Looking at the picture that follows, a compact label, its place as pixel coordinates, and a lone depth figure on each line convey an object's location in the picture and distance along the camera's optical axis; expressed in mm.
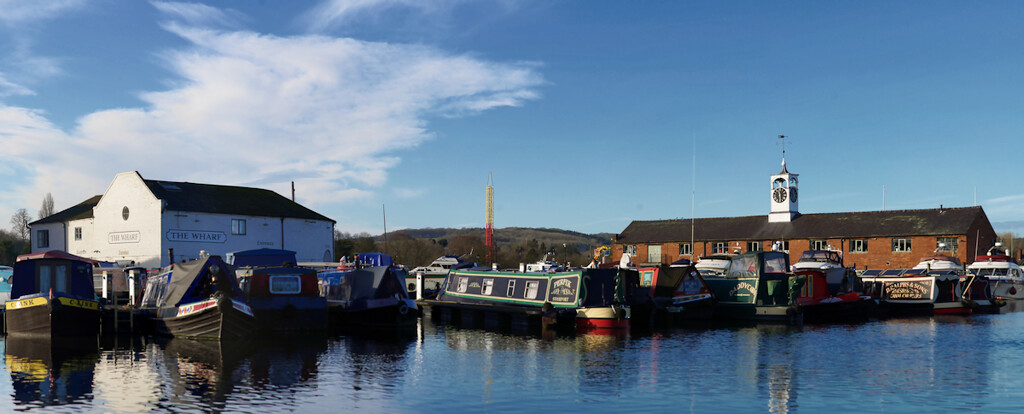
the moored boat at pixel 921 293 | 42531
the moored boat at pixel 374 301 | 32188
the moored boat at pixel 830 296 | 38594
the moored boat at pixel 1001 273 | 57594
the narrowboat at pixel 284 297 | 28281
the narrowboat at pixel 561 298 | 30734
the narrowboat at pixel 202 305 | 26094
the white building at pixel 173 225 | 52312
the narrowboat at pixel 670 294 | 35062
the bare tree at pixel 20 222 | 116625
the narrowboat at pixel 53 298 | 27281
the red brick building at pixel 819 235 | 66312
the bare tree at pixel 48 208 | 103688
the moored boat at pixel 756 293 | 36000
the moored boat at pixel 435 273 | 50875
